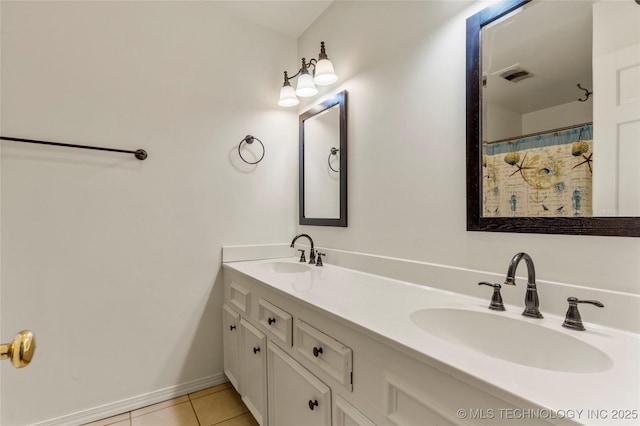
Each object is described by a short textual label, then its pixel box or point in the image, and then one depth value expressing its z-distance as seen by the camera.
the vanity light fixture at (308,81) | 1.71
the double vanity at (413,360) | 0.54
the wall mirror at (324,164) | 1.80
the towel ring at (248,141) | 2.05
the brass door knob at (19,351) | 0.55
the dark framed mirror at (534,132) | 0.86
